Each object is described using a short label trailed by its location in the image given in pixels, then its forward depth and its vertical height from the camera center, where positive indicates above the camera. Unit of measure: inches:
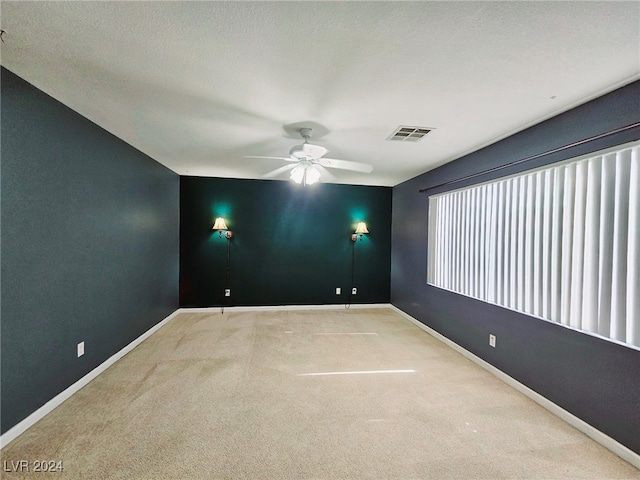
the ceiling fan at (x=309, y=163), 100.2 +30.3
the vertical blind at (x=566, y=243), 70.7 -1.0
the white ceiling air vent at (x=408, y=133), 102.7 +41.8
